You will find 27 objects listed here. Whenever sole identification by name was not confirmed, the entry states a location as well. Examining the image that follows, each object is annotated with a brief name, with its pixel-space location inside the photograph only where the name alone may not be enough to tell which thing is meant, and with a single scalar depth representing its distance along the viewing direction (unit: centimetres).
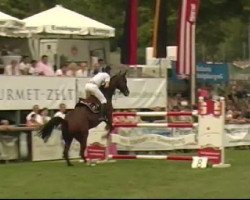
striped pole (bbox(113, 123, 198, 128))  1997
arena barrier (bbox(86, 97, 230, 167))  1922
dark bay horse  1983
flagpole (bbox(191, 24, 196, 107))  2867
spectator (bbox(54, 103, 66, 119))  2405
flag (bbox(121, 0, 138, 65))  2805
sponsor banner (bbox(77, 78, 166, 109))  2812
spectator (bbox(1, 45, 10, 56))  2604
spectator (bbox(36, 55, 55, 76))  2522
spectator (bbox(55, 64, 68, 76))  2587
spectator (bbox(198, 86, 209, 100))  3133
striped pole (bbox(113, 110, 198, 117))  1968
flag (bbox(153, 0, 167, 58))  2845
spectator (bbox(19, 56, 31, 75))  2472
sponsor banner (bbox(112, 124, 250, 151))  2455
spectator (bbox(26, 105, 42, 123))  2409
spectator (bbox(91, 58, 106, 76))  2708
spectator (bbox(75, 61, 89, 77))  2636
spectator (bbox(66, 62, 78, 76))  2612
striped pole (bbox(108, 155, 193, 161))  1985
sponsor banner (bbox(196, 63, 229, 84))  3828
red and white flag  2841
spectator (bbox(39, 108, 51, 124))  2416
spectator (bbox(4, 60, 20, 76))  2411
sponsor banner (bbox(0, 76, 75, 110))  2395
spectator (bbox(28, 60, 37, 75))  2490
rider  2009
